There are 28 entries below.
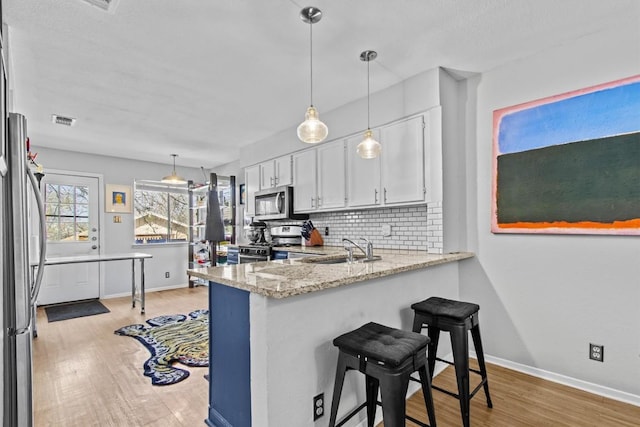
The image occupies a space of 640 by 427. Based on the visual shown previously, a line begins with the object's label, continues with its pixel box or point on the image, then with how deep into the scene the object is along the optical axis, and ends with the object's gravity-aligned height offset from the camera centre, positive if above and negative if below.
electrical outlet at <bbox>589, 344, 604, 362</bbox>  2.33 -0.99
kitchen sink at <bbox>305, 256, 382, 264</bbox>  2.62 -0.37
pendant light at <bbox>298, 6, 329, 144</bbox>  2.29 +0.63
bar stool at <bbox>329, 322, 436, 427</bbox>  1.41 -0.68
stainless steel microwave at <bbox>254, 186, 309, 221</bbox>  4.46 +0.20
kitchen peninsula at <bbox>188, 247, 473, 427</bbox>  1.54 -0.59
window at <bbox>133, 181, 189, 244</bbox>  6.30 +0.13
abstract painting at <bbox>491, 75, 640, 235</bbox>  2.21 +0.38
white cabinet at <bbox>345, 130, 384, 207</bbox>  3.39 +0.42
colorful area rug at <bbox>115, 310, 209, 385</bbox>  2.73 -1.27
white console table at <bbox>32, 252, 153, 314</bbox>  3.95 -0.51
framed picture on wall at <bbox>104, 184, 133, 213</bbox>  5.77 +0.38
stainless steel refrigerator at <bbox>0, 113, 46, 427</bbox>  1.37 -0.27
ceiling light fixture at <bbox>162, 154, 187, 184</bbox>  5.46 +0.66
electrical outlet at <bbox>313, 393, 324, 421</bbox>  1.70 -0.99
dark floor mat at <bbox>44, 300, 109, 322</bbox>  4.52 -1.32
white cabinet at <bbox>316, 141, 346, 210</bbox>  3.78 +0.50
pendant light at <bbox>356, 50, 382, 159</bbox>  2.71 +0.59
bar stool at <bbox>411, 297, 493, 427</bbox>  1.90 -0.71
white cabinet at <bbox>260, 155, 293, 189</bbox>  4.54 +0.66
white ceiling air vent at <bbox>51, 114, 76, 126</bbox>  3.84 +1.22
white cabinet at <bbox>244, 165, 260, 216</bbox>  5.15 +0.55
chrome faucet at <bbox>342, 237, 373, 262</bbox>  2.63 -0.30
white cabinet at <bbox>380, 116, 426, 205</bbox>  3.00 +0.52
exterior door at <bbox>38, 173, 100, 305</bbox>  5.19 -0.21
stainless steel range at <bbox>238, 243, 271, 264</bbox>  4.34 -0.48
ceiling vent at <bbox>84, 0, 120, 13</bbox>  1.96 +1.31
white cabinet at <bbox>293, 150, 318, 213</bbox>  4.15 +0.47
